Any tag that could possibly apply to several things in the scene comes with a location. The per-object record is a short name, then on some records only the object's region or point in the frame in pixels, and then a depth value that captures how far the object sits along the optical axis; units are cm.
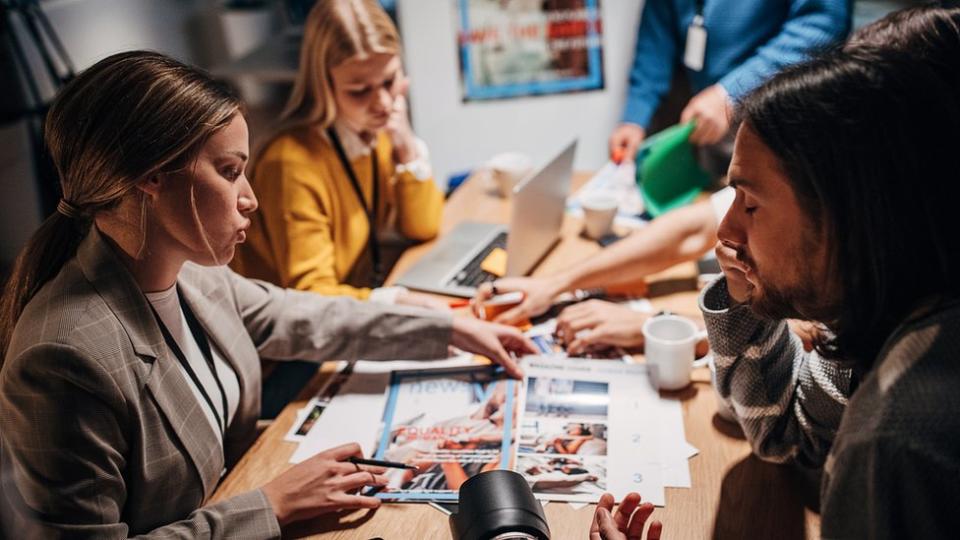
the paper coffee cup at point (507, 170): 216
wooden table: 104
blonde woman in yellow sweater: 177
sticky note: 180
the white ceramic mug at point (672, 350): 129
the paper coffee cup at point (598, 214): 189
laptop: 167
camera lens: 89
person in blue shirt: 212
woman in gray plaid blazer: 95
